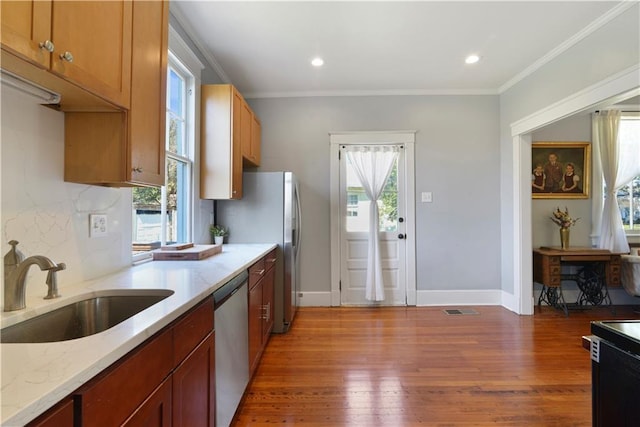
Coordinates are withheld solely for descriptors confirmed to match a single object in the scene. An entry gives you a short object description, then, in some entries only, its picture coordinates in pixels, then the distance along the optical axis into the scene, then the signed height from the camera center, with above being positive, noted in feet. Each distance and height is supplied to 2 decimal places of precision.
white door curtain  12.39 +1.79
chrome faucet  3.34 -0.60
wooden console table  11.19 -2.00
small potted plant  9.66 -0.43
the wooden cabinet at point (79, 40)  2.78 +1.93
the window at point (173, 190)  6.82 +0.75
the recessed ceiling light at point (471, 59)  9.96 +5.34
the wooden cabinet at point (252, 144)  10.56 +2.77
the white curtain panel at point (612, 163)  12.07 +2.29
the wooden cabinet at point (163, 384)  2.32 -1.57
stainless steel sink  3.43 -1.24
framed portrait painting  12.62 +2.10
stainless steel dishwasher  4.86 -2.26
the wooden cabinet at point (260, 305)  6.91 -2.20
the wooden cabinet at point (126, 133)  4.35 +1.26
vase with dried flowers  11.89 -0.15
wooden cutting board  6.80 -0.78
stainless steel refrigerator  10.14 +0.13
